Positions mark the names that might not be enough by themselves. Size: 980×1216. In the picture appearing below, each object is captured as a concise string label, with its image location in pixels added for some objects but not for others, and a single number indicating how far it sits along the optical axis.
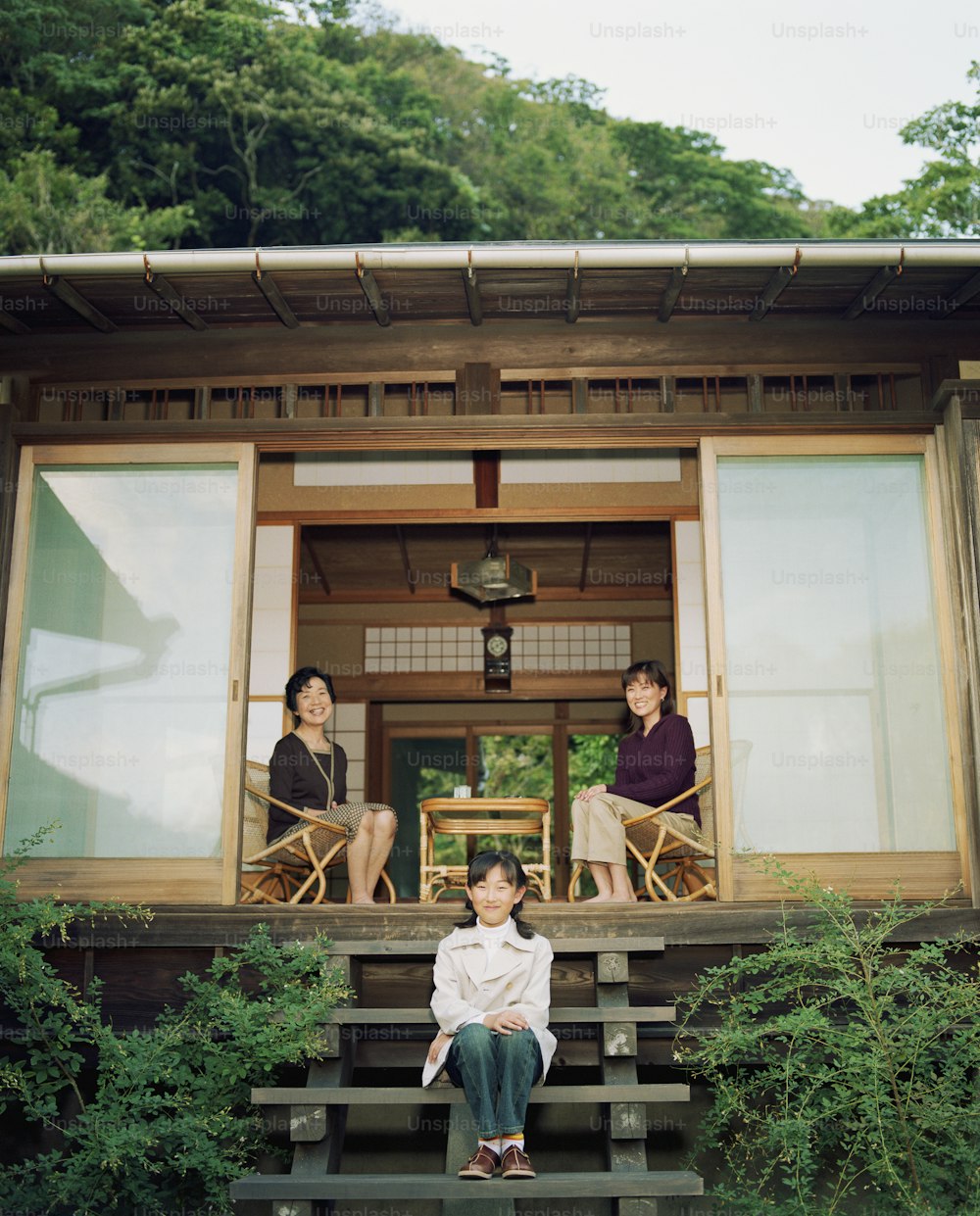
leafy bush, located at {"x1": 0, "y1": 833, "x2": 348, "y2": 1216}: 3.68
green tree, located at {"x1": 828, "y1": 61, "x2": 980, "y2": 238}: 13.46
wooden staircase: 3.22
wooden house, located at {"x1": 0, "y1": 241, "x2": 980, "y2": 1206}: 4.47
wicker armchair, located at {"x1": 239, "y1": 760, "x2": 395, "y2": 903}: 4.92
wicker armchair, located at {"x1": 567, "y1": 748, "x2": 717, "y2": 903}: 4.83
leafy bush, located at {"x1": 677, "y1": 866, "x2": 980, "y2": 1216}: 3.42
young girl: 3.28
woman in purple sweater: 4.82
